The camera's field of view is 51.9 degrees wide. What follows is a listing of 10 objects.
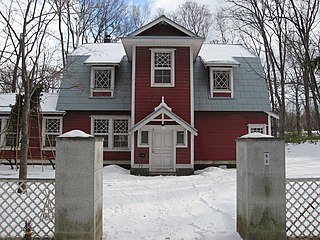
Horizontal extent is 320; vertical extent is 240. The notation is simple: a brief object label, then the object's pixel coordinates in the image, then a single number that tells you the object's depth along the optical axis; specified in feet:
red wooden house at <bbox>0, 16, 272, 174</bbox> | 50.93
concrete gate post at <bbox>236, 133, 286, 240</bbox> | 17.52
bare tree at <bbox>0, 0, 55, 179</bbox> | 30.78
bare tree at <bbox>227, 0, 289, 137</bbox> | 79.56
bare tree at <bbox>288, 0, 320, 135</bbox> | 60.90
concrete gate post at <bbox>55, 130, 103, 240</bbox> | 17.07
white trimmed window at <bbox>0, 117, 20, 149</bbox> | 54.50
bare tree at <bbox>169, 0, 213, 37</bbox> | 113.29
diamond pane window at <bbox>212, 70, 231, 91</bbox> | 57.26
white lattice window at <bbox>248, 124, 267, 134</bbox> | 56.54
